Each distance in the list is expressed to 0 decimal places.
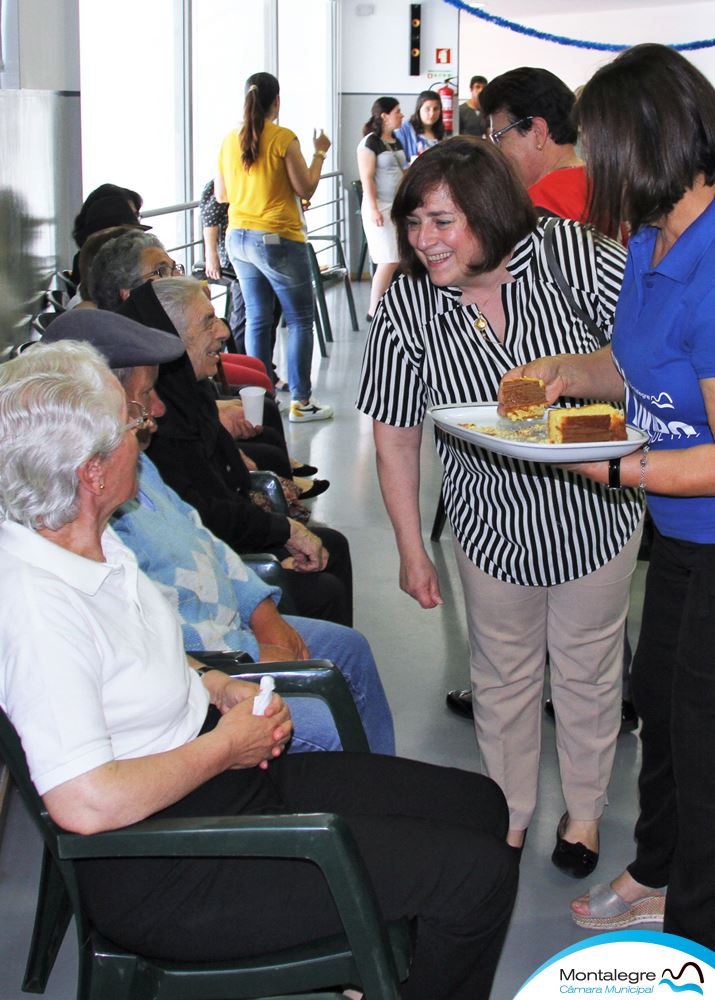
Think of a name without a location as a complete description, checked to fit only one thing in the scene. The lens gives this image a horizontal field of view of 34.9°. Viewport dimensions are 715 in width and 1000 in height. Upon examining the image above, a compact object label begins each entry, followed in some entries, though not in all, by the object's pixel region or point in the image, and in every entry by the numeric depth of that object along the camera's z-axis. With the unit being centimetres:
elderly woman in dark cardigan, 273
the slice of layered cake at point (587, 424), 172
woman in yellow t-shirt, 581
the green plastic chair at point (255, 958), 144
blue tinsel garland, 1435
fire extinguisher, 1173
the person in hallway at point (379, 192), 812
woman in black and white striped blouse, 207
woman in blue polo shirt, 154
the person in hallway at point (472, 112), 1116
